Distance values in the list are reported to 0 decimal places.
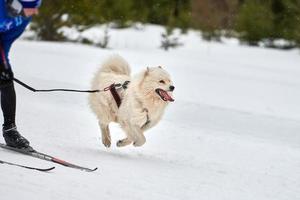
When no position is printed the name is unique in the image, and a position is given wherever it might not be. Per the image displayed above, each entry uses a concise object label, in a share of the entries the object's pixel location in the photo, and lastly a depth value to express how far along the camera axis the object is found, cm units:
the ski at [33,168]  782
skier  858
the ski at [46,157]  837
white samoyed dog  1063
